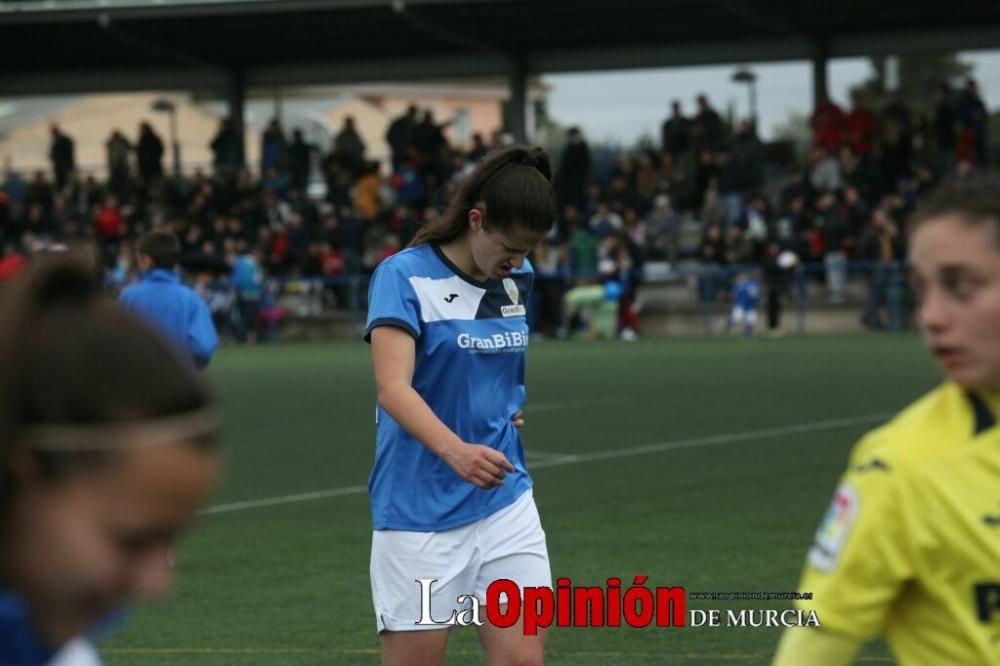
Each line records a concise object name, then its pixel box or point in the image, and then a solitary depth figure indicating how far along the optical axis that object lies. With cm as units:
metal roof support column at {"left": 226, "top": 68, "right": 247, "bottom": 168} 4200
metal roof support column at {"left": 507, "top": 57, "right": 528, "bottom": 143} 3900
